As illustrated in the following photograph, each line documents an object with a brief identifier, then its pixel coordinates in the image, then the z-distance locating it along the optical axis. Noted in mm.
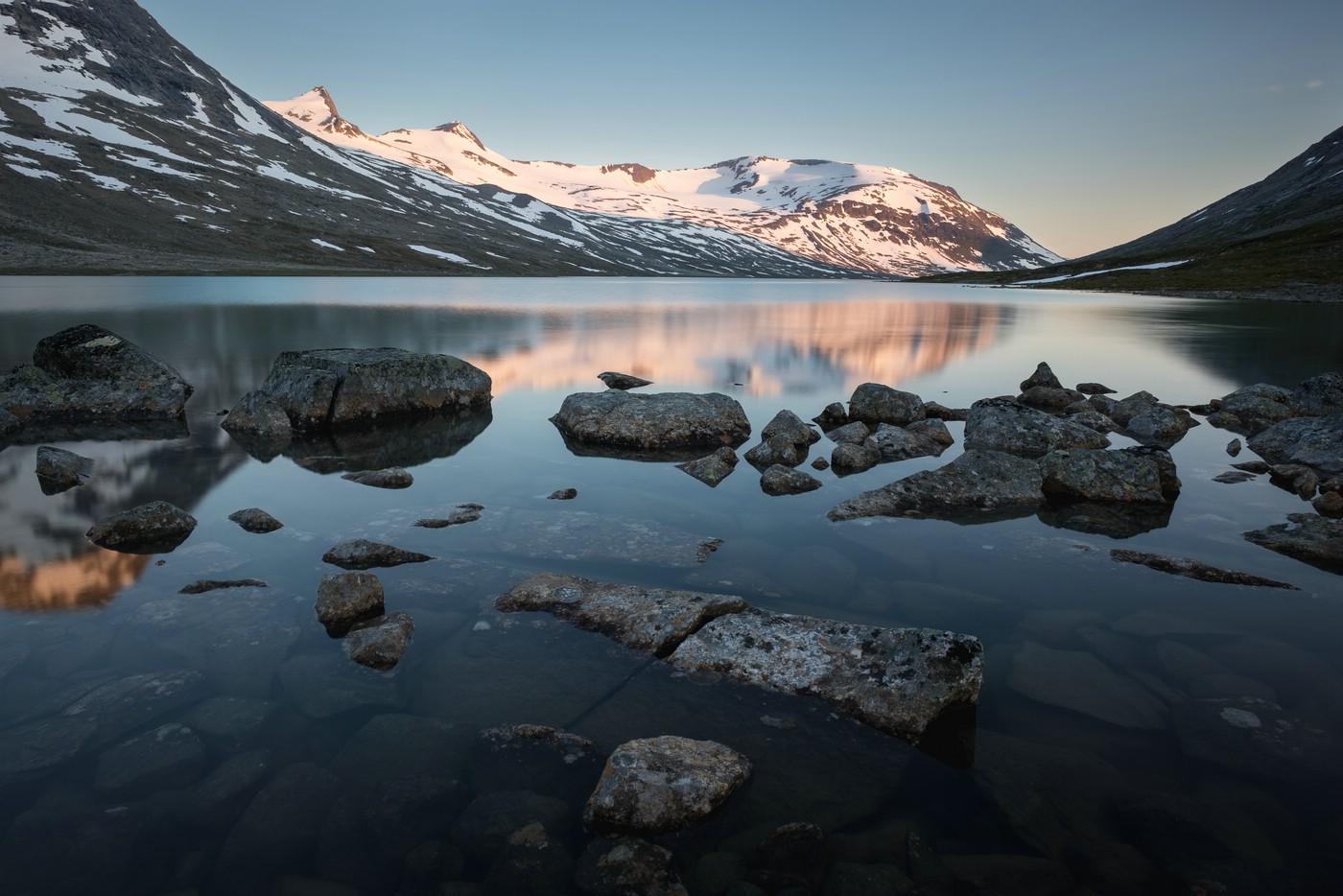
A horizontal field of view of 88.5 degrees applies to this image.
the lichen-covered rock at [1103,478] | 11508
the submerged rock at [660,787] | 4664
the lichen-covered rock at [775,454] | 13867
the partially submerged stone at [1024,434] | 14992
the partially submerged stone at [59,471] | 11531
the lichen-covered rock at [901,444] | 14532
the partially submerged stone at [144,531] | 9125
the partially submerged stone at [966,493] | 10836
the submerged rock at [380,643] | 6555
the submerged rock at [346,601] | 7238
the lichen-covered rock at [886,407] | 17922
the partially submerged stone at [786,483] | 11945
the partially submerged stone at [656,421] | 15312
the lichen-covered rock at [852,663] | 5836
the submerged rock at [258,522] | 9852
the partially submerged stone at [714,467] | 12797
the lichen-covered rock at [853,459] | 13430
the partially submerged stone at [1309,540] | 9055
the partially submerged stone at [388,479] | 12070
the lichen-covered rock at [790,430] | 15109
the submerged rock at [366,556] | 8719
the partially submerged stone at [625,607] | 6996
